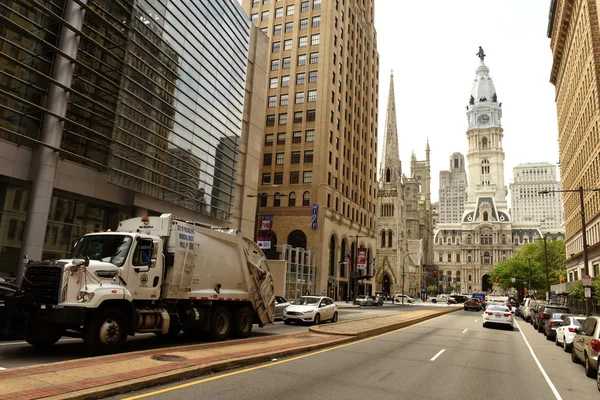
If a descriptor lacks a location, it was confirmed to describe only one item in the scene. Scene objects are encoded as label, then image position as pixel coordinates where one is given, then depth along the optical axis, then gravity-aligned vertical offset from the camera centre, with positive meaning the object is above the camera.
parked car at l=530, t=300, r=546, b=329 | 27.71 -1.29
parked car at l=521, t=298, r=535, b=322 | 35.28 -1.49
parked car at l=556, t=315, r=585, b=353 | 16.21 -1.36
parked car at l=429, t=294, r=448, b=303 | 99.50 -2.72
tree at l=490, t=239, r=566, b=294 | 77.94 +4.64
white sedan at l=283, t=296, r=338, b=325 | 22.48 -1.64
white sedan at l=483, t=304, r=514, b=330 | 26.09 -1.57
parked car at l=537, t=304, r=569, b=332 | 23.59 -0.97
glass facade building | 20.83 +9.54
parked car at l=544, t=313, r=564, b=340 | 20.58 -1.50
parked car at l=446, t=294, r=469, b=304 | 83.32 -2.07
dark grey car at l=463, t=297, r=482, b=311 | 54.38 -1.95
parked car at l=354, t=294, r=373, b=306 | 53.78 -2.25
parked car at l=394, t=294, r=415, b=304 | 78.68 -2.77
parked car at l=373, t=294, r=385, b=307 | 57.14 -2.30
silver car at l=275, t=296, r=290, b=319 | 24.66 -1.59
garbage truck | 10.08 -0.46
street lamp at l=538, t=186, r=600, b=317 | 24.23 -0.17
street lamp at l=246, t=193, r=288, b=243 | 57.28 +10.93
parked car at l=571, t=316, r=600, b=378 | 10.76 -1.28
